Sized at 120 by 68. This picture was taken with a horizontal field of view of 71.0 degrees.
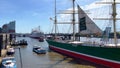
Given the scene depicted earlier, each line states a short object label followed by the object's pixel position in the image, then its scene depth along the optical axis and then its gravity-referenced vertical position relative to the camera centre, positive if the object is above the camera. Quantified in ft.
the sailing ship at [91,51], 48.97 -12.24
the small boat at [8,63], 46.63 -16.60
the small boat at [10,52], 77.51 -16.48
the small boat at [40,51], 85.13 -17.38
